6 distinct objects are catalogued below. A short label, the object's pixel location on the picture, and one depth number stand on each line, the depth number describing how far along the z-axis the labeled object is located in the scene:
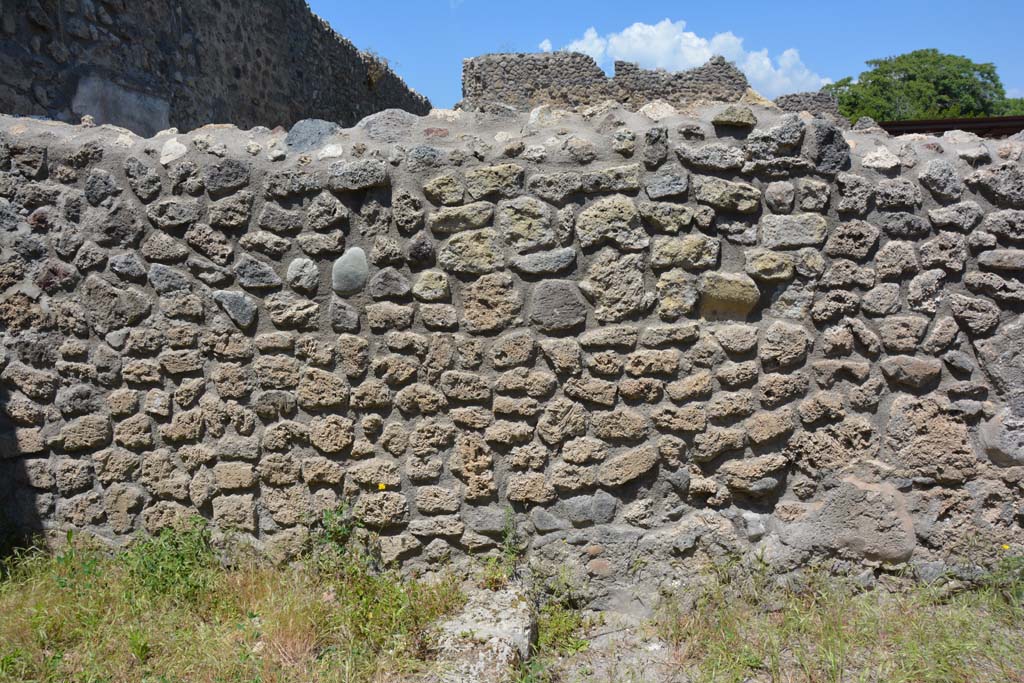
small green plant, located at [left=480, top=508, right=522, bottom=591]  3.38
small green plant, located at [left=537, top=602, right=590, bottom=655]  3.19
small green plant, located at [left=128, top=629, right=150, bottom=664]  2.96
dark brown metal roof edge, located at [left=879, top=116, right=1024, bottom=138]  9.43
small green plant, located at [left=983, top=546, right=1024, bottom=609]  3.29
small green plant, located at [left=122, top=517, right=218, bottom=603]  3.38
